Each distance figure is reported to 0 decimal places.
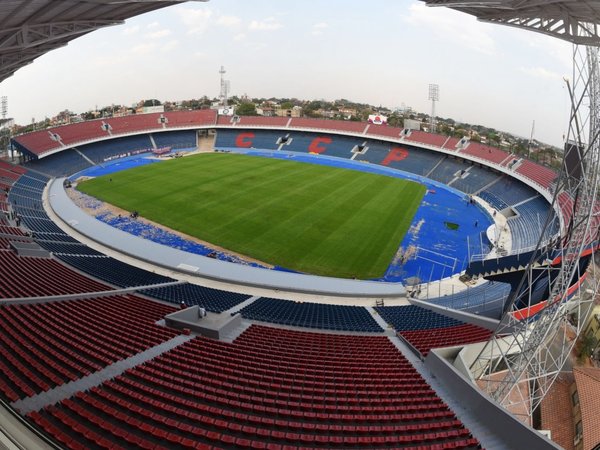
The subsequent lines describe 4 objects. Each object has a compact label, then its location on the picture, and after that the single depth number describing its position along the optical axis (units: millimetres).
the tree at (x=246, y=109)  108338
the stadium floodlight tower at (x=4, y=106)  47681
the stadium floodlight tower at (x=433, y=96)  75188
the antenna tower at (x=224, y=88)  88375
